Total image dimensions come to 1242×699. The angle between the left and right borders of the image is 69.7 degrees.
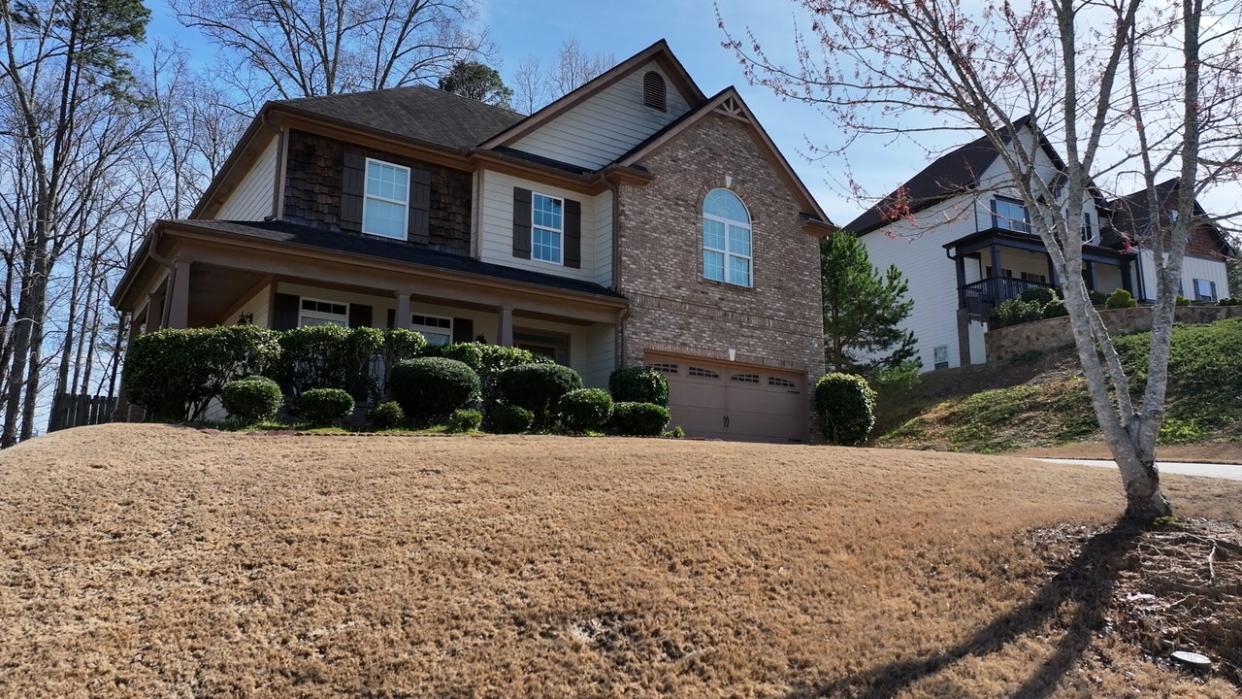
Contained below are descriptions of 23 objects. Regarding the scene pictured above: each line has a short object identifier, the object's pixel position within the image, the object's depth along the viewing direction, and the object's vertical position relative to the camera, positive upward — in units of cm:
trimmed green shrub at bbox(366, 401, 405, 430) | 1269 +46
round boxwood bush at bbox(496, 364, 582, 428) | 1434 +100
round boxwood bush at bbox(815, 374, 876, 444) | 1892 +94
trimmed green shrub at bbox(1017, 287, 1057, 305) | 2745 +496
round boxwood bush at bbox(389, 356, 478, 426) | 1326 +91
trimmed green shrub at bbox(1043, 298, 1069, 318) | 2600 +421
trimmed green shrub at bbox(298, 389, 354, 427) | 1229 +58
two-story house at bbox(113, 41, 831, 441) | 1600 +429
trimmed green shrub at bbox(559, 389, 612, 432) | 1434 +66
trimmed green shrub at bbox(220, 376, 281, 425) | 1163 +62
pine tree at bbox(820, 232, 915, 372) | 2350 +388
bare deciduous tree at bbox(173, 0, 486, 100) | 3036 +1417
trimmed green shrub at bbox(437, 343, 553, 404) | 1459 +150
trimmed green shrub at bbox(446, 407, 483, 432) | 1305 +41
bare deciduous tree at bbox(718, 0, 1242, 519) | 780 +276
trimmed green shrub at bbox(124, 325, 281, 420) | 1195 +110
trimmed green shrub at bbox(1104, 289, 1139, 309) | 2583 +448
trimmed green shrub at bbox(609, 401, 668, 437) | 1520 +53
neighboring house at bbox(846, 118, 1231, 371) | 2930 +688
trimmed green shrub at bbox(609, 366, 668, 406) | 1648 +120
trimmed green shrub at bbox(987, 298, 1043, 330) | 2612 +417
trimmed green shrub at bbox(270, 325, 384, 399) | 1330 +135
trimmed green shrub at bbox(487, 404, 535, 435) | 1361 +45
